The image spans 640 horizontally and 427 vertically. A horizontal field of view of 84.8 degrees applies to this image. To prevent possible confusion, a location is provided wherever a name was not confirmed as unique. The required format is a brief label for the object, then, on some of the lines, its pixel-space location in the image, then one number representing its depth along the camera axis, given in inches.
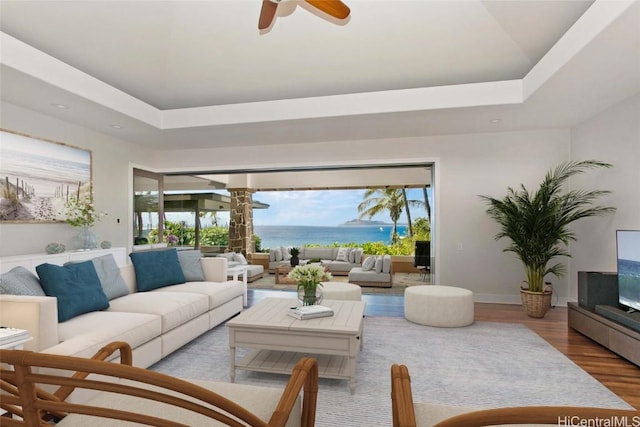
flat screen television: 126.1
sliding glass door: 243.6
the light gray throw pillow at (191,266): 172.6
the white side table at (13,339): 70.4
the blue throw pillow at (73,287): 104.6
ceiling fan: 87.0
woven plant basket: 176.6
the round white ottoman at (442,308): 158.7
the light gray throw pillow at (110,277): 131.5
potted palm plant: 176.7
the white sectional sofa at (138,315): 85.4
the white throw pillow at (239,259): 294.2
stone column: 386.0
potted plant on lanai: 351.1
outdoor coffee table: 305.3
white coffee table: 99.7
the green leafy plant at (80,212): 185.5
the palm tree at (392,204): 471.8
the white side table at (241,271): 202.1
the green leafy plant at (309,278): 119.5
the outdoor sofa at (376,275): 292.5
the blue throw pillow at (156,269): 151.6
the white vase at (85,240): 183.3
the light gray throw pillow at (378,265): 293.6
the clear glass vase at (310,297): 121.3
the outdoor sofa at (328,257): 369.1
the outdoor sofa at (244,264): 280.7
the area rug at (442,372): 92.8
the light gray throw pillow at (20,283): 94.3
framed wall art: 157.3
